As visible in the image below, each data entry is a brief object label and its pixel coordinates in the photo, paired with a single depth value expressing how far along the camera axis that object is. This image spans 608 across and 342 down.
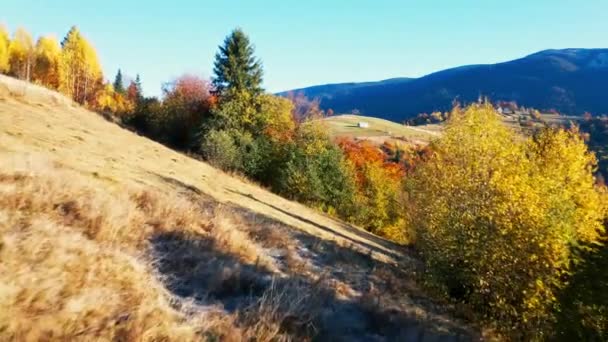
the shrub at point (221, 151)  43.59
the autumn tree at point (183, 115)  54.81
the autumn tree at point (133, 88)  118.72
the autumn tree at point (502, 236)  12.54
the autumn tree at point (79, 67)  84.19
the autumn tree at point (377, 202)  49.69
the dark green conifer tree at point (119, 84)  129.43
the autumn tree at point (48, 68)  88.06
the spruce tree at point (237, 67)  53.25
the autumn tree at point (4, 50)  80.37
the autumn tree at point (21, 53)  85.28
